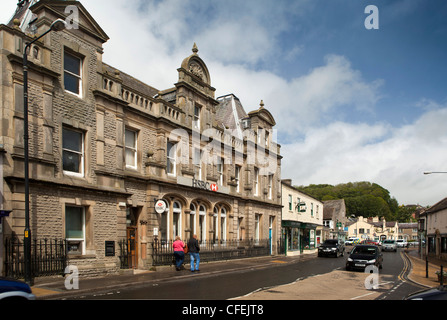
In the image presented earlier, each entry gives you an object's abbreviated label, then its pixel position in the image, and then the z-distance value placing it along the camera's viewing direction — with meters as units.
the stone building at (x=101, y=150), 13.94
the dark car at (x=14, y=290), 6.64
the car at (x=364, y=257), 20.81
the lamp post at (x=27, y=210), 12.19
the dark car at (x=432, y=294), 6.49
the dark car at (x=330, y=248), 34.12
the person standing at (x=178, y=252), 18.72
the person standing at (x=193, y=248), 18.83
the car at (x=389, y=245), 53.00
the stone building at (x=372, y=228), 107.44
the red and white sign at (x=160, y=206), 19.00
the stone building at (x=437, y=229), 37.99
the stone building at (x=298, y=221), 36.97
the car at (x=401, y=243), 74.44
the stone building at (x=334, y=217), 61.35
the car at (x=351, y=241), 78.02
